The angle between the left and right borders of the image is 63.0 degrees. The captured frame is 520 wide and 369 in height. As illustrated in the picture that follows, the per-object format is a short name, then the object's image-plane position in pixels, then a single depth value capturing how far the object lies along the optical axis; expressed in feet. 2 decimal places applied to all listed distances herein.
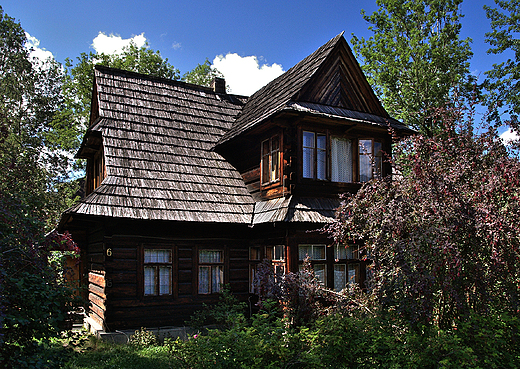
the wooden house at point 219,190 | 36.11
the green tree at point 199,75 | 114.32
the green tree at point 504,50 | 67.46
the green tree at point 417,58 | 72.33
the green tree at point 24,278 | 16.79
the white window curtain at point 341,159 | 40.38
